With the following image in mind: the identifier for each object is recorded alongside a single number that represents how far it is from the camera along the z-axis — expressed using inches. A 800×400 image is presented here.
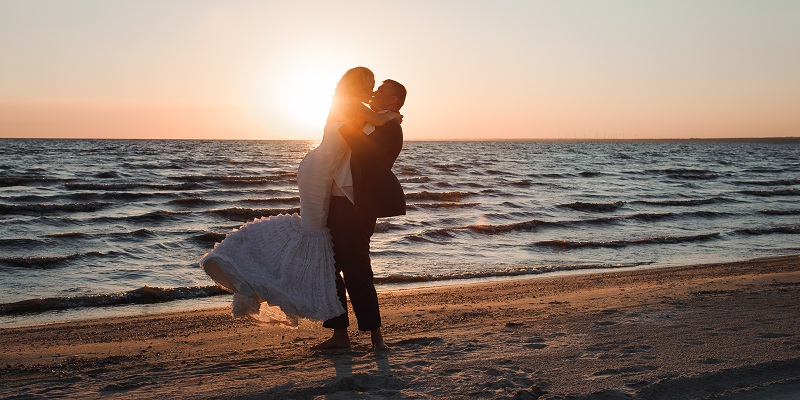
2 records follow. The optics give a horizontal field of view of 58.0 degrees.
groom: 190.9
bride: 189.9
